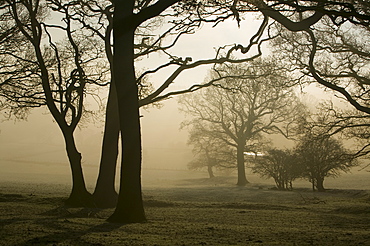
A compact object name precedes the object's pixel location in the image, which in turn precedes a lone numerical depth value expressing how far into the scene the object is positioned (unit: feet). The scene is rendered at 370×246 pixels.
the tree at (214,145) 146.72
